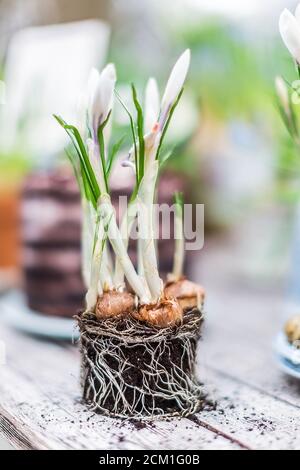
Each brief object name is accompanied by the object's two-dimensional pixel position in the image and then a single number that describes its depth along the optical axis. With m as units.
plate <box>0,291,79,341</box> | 0.82
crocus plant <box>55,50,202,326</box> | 0.60
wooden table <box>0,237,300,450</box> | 0.59
